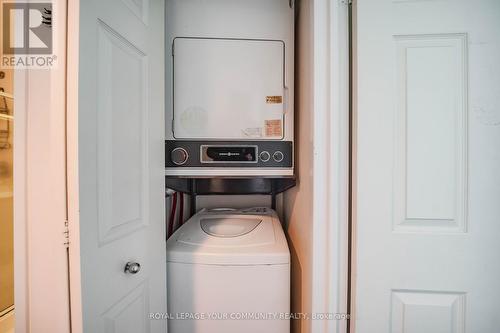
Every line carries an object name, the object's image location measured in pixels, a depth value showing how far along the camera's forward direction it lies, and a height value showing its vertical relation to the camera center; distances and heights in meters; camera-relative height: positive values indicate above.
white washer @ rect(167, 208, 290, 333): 0.93 -0.60
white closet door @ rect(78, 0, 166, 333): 0.54 +0.01
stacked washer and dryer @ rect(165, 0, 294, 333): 1.08 +0.42
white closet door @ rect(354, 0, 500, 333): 0.72 +0.00
